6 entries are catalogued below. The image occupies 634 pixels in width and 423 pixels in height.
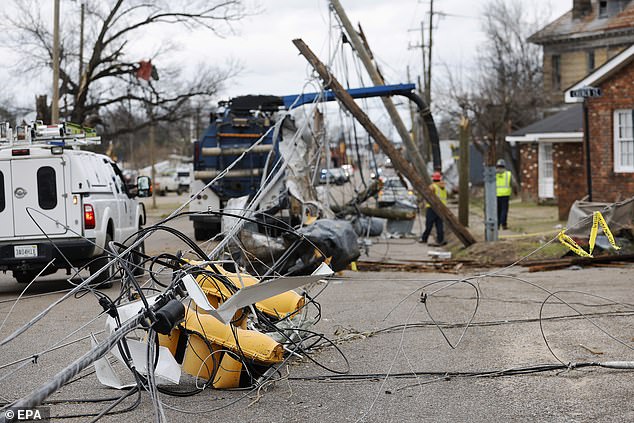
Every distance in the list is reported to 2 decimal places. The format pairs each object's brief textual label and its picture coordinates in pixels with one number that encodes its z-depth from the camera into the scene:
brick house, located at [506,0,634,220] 24.11
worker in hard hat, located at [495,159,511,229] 24.84
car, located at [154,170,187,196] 64.06
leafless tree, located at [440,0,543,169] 47.03
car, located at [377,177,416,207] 27.53
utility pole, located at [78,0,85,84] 32.47
